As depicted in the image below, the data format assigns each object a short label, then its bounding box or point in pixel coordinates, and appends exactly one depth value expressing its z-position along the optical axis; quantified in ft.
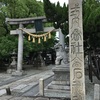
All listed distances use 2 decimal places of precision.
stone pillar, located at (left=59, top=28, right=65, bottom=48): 39.68
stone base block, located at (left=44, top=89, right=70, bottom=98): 30.00
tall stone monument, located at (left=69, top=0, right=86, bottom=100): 18.99
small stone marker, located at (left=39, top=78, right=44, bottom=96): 29.82
